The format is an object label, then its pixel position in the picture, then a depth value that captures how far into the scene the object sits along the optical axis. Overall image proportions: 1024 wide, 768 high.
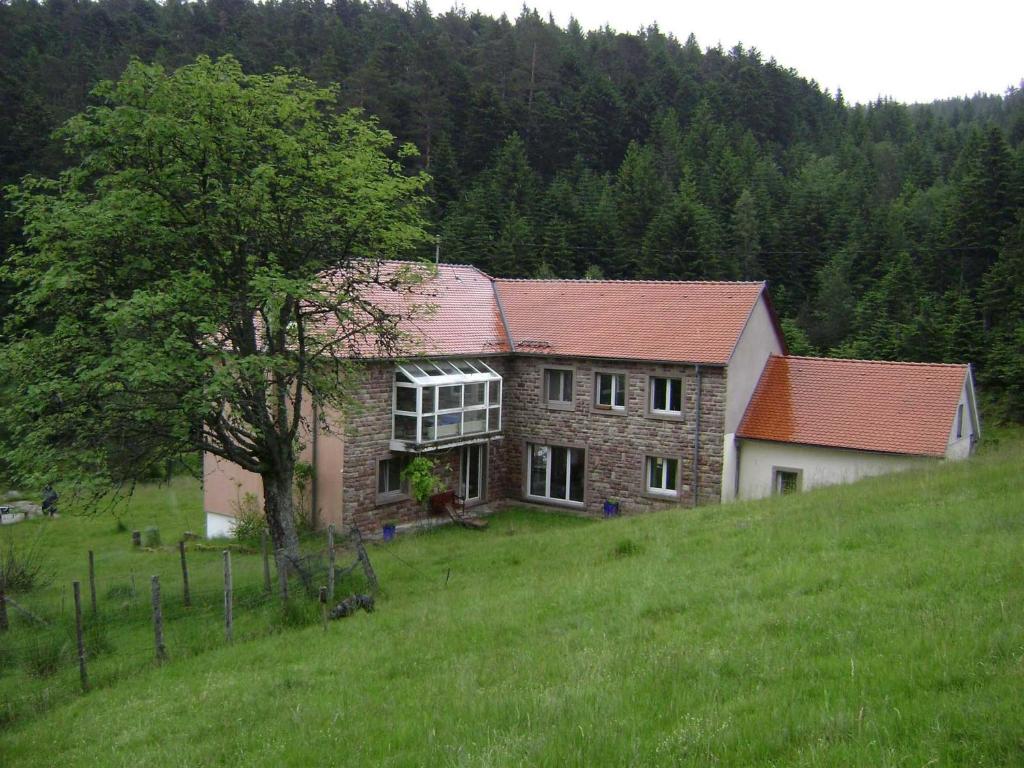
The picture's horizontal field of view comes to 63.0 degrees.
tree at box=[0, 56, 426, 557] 13.78
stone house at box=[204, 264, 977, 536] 23.34
